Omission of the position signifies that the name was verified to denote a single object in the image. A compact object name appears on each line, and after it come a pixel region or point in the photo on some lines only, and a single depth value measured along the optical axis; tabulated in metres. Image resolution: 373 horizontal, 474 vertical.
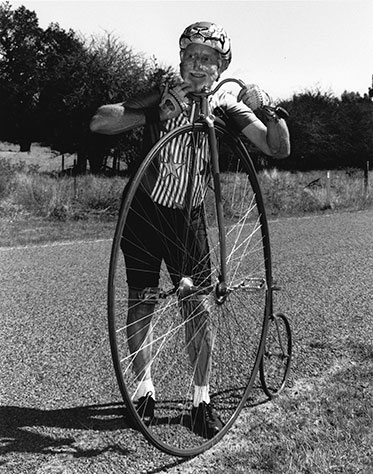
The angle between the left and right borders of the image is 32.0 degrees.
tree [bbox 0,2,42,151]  37.03
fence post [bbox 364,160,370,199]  20.46
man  2.90
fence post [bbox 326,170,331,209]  17.54
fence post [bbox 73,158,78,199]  14.52
